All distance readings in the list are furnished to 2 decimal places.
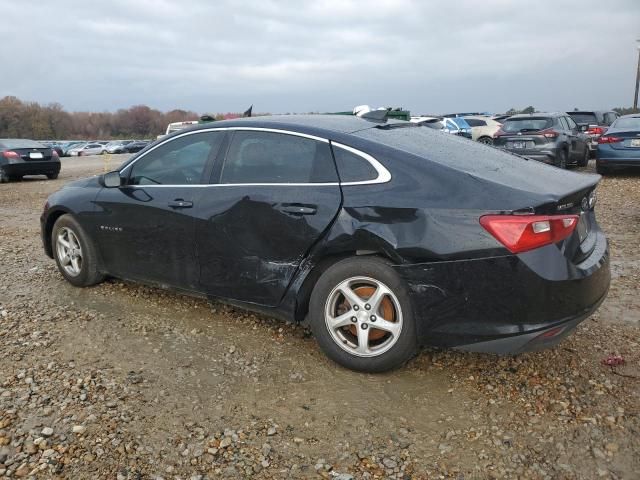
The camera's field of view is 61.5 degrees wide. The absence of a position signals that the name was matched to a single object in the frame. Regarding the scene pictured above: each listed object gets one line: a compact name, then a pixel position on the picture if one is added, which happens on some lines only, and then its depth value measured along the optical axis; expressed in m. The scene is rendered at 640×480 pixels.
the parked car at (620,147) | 11.23
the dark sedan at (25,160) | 14.56
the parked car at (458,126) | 19.59
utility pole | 35.89
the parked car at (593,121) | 15.78
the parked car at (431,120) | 17.01
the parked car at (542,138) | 12.13
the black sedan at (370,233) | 2.77
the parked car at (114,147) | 49.68
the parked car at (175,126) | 16.03
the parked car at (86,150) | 50.91
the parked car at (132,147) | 48.50
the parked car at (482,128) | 19.53
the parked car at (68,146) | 53.16
